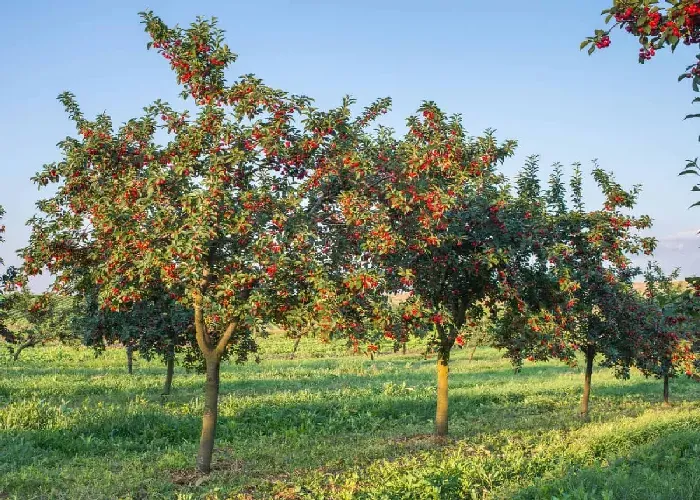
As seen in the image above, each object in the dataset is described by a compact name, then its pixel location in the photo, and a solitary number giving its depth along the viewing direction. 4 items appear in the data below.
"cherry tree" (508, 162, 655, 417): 16.47
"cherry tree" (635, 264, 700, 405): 21.33
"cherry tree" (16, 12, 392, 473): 11.04
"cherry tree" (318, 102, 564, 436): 11.72
